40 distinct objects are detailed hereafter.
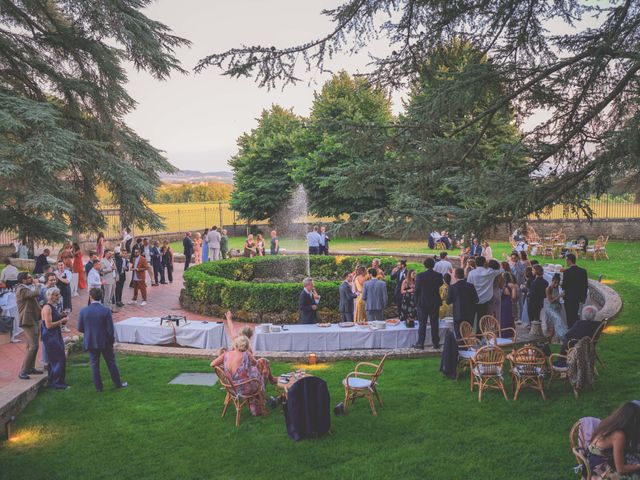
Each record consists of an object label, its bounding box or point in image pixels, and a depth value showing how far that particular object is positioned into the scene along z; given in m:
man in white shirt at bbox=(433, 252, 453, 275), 12.95
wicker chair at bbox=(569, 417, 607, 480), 5.50
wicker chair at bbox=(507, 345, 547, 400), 8.09
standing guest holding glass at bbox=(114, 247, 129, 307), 16.03
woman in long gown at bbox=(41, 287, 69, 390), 8.94
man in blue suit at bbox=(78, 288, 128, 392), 8.77
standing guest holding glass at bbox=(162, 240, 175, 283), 20.03
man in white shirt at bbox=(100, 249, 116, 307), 14.59
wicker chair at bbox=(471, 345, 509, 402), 8.15
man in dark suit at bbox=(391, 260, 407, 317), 12.50
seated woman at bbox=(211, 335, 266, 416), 7.69
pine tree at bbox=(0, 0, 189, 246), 15.14
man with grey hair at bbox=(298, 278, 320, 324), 11.45
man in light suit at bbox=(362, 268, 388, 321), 11.83
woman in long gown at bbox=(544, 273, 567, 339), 10.52
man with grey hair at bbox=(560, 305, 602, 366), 8.26
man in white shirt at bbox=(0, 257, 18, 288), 14.25
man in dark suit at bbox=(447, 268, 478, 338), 9.83
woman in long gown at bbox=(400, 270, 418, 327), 11.70
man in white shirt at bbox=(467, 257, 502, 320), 10.71
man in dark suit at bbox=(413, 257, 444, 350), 10.12
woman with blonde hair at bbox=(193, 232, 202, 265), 24.20
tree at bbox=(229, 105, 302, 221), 42.12
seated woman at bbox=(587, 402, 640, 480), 5.06
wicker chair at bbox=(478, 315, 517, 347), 10.07
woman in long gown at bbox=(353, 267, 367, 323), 12.59
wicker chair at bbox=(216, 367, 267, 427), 7.57
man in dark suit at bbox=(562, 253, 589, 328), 10.67
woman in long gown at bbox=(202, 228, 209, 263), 22.92
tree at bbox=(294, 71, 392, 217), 37.22
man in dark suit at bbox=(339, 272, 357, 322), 12.27
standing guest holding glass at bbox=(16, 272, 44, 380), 9.30
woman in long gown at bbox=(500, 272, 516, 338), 11.04
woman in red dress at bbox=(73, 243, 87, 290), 17.98
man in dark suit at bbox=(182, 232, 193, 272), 22.11
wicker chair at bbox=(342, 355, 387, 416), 7.78
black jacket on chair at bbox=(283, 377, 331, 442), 7.00
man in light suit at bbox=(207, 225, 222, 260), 22.70
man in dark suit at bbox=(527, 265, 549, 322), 11.16
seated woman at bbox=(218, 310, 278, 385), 8.07
